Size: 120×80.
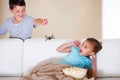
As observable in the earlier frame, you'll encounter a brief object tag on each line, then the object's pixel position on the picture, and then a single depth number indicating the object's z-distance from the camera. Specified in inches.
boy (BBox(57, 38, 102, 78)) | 83.4
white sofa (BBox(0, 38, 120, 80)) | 86.9
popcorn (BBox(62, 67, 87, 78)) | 76.8
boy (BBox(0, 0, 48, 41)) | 99.0
